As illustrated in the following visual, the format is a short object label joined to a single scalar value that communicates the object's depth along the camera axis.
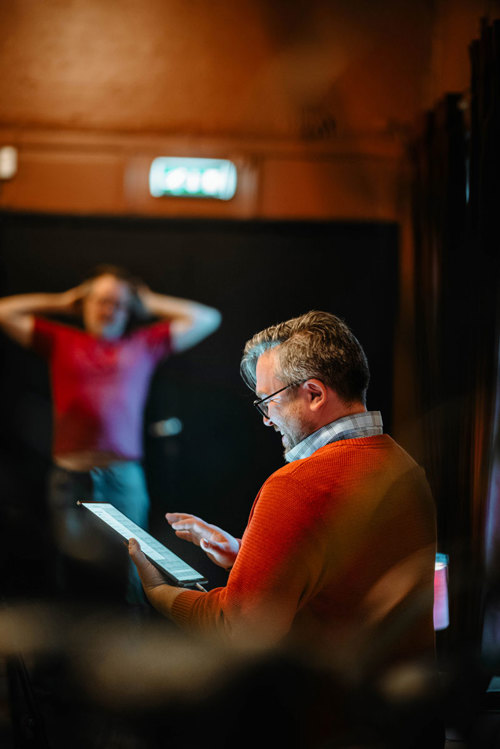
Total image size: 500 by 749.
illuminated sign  3.71
